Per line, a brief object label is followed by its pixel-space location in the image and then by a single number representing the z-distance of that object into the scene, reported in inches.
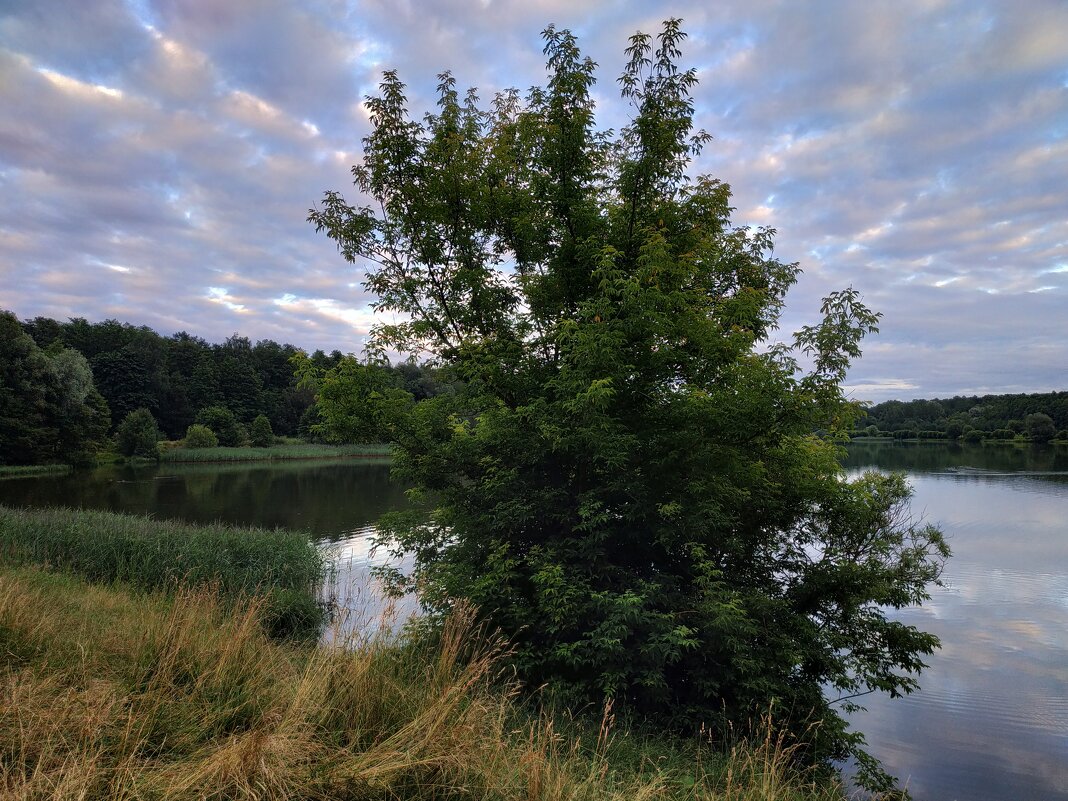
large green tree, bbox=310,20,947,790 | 237.1
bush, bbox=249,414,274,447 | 2628.0
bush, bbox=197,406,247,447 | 2576.3
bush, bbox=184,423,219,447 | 2272.4
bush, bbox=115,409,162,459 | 1943.9
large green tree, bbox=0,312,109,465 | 1520.7
